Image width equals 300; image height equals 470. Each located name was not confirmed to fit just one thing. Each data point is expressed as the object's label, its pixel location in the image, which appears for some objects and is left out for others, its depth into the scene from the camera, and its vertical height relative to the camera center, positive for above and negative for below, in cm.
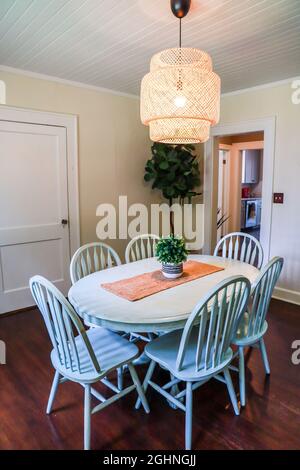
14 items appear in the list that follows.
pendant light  180 +62
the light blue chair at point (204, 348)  157 -83
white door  323 -15
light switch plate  363 -5
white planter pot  222 -54
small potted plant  221 -43
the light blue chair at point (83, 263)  246 -57
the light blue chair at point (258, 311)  190 -74
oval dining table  166 -63
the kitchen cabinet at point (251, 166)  775 +68
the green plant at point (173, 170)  401 +30
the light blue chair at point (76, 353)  158 -92
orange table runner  197 -60
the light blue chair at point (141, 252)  268 -56
